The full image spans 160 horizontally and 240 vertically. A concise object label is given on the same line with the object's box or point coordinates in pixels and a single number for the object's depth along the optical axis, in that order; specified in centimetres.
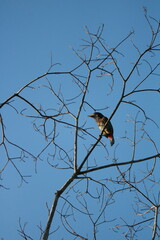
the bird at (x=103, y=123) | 1335
